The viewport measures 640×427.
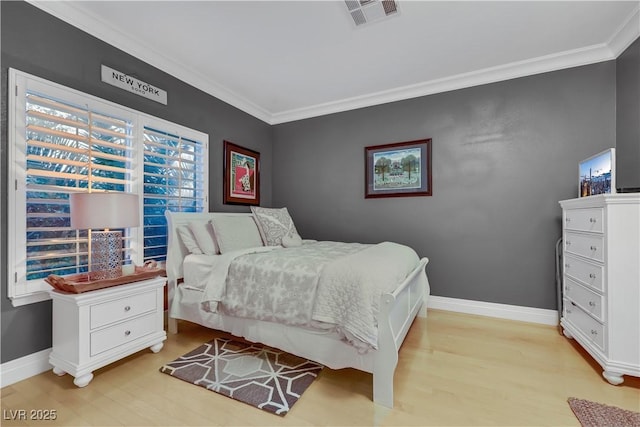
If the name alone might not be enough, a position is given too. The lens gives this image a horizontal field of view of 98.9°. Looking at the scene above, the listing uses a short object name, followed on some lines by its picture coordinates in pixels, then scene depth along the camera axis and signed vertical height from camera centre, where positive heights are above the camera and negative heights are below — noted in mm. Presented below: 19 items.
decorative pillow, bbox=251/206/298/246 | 2932 -120
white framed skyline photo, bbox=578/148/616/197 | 1928 +288
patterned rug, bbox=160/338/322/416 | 1621 -1072
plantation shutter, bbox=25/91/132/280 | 1825 +324
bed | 1538 -710
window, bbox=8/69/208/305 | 1767 +348
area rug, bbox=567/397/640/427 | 1400 -1079
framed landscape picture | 3232 +544
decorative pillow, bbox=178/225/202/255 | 2518 -237
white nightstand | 1690 -741
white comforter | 1567 -476
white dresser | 1687 -463
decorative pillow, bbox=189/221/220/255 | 2496 -210
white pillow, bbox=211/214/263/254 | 2527 -171
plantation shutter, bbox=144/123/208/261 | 2537 +372
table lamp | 1734 -31
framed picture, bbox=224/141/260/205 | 3432 +529
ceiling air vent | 1960 +1511
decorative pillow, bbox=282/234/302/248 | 2906 -288
